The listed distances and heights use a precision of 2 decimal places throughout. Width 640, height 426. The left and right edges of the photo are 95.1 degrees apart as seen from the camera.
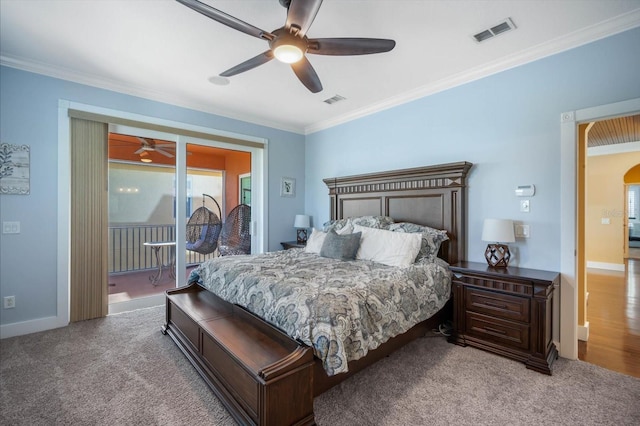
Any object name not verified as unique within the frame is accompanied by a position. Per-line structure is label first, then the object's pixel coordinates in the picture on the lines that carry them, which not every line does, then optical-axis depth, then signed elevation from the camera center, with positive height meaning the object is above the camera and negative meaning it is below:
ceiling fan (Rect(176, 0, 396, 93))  1.79 +1.24
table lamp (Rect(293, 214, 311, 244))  5.09 -0.16
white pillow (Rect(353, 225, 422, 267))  2.98 -0.35
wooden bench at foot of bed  1.59 -0.93
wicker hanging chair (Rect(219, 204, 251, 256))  4.77 -0.31
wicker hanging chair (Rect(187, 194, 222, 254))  4.40 -0.24
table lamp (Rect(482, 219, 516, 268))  2.83 -0.24
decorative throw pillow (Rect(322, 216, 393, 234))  3.75 -0.11
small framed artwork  5.23 +0.49
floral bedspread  1.78 -0.61
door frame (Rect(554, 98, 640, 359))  2.62 -0.16
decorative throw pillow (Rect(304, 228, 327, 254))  3.76 -0.36
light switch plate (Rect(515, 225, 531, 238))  2.92 -0.17
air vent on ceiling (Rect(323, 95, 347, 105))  4.07 +1.63
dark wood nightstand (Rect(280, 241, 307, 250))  4.75 -0.50
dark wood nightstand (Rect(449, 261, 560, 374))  2.43 -0.88
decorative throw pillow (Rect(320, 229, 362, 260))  3.28 -0.37
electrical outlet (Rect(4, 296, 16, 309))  3.02 -0.91
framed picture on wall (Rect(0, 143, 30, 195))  3.00 +0.47
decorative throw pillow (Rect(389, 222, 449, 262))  3.12 -0.27
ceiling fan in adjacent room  4.04 +0.95
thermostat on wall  2.89 +0.24
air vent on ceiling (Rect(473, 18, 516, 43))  2.46 +1.61
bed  1.71 -0.74
